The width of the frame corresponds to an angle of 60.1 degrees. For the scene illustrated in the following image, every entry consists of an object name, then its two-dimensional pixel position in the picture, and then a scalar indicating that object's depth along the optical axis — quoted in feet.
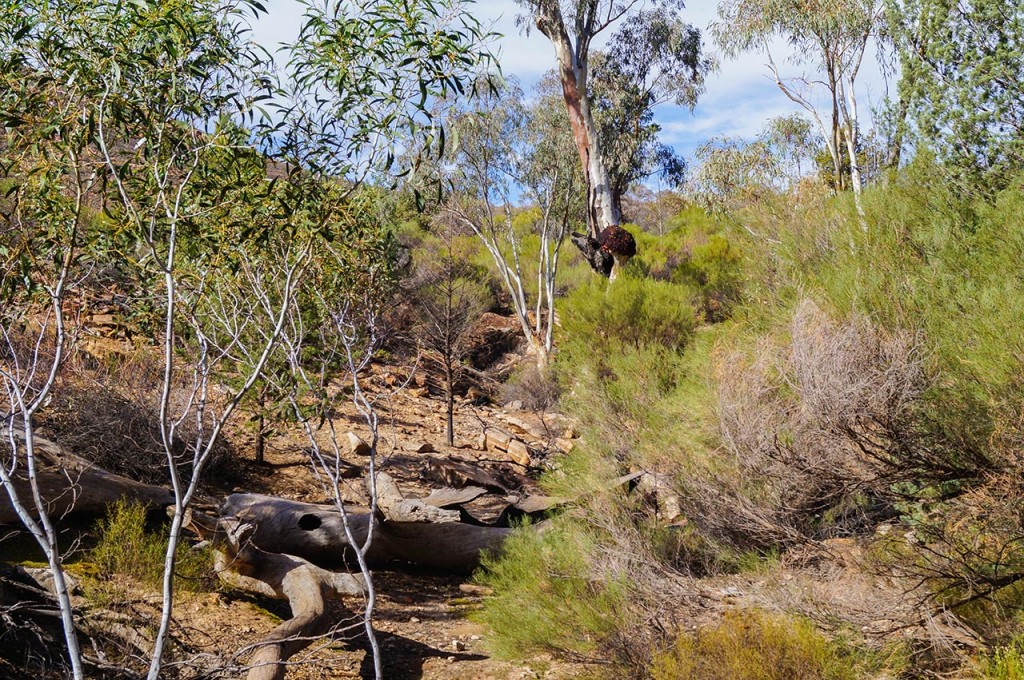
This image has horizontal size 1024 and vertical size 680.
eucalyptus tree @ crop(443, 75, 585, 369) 61.26
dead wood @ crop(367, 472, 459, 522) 24.11
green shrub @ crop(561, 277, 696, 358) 36.82
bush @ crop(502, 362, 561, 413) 42.70
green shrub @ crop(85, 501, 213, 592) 18.28
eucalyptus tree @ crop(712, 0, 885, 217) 46.70
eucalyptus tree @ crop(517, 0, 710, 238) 64.49
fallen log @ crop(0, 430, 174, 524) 19.06
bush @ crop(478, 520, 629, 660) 16.48
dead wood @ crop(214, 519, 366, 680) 18.33
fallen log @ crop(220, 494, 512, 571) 22.47
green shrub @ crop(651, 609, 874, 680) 13.55
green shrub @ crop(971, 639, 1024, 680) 12.22
